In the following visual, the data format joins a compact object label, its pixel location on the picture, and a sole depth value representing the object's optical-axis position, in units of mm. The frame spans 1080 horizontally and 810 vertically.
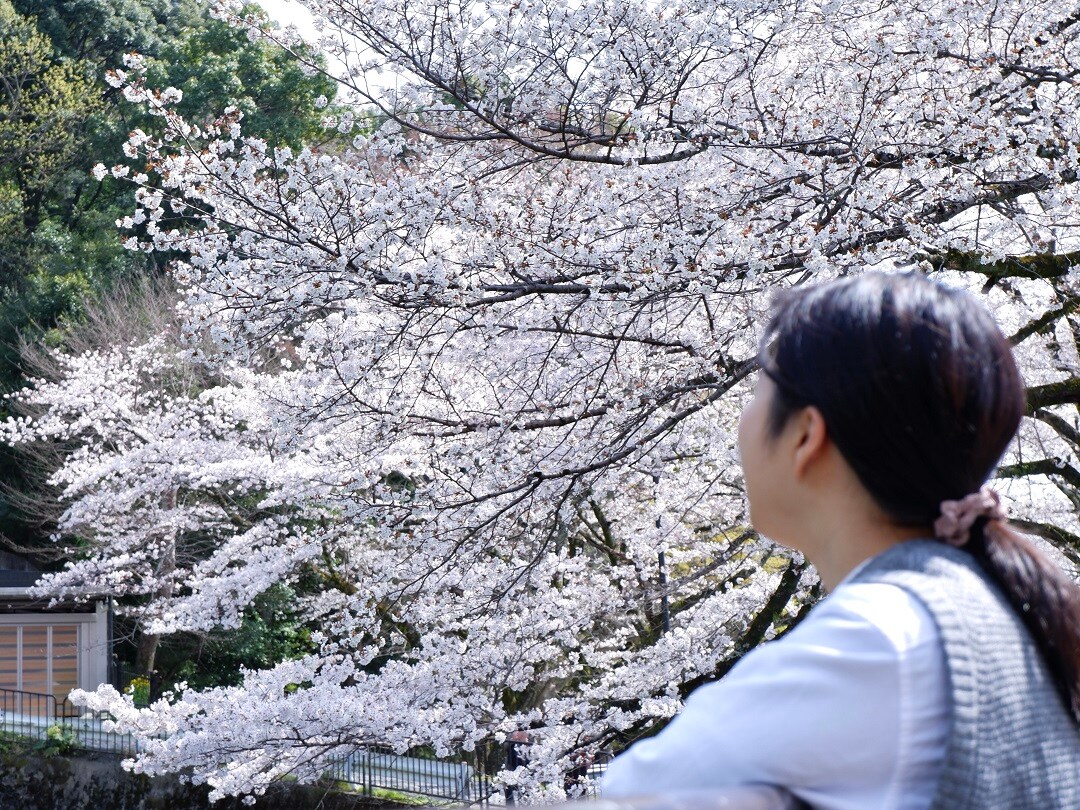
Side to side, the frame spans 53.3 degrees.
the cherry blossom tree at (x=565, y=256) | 3922
